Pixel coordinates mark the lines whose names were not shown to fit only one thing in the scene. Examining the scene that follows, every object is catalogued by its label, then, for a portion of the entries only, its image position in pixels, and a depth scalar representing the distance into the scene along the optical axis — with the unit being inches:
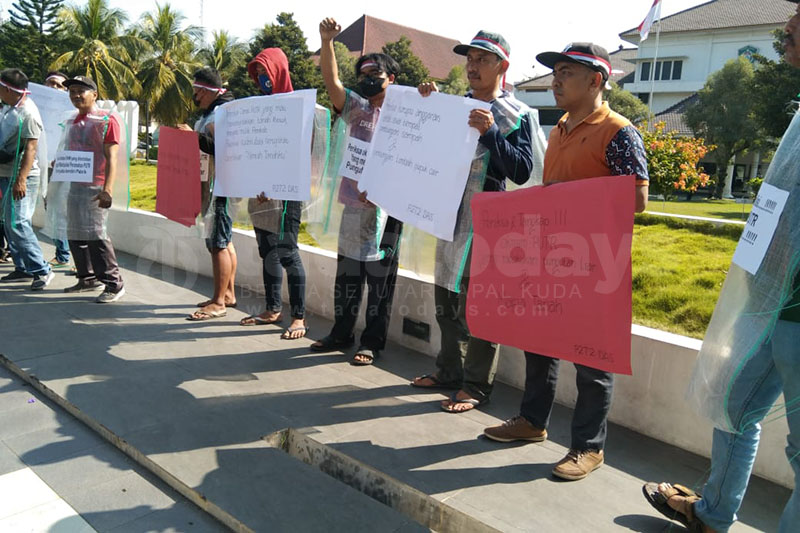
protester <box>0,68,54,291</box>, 218.1
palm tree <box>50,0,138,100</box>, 1222.3
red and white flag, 935.0
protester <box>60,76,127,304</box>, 207.2
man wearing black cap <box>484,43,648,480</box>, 103.6
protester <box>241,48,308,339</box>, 182.2
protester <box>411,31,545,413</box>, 123.6
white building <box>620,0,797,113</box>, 2038.6
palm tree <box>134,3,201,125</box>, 1331.2
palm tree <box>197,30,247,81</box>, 1539.1
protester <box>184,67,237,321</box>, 194.4
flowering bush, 414.6
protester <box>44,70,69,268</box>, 270.4
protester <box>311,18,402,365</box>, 159.3
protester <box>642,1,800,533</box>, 77.2
